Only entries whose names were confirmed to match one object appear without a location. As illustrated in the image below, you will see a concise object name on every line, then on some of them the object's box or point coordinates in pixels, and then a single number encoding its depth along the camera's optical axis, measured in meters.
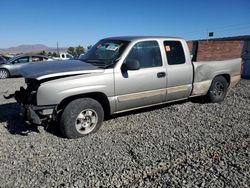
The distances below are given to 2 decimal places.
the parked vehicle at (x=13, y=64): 10.65
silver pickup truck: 3.10
